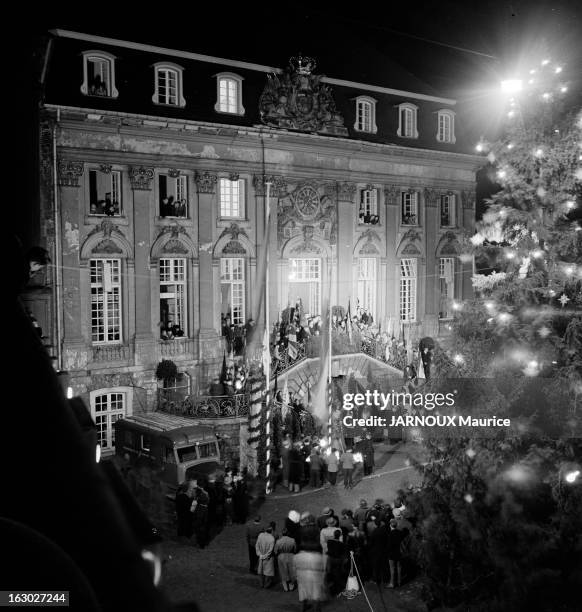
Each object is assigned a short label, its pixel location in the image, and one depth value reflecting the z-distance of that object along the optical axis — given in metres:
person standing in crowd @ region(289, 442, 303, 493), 21.66
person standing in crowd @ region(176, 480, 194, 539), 17.58
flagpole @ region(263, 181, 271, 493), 21.17
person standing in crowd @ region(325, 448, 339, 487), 21.83
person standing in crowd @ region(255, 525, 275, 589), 14.74
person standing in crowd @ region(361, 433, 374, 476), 22.81
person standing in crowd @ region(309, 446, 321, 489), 21.58
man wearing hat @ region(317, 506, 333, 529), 15.41
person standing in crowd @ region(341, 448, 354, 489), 21.62
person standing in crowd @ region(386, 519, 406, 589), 14.72
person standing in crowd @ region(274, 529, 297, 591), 14.87
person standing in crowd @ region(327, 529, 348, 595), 14.46
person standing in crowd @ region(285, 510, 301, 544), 15.35
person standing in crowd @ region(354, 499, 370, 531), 15.92
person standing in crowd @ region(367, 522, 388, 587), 14.80
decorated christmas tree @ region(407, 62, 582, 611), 11.05
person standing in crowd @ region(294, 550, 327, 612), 13.62
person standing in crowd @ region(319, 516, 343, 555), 14.88
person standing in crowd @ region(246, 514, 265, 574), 15.43
